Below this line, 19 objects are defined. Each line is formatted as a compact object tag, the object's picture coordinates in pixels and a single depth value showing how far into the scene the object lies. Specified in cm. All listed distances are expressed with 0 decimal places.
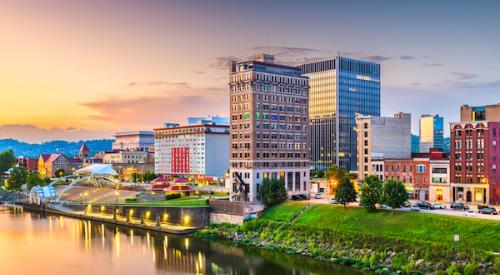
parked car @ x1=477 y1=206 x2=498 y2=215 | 8750
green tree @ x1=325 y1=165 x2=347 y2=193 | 13912
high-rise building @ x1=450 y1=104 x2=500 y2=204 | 10644
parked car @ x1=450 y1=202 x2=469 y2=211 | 9388
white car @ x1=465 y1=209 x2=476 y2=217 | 8301
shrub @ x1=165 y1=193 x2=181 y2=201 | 14512
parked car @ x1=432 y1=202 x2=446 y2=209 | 9546
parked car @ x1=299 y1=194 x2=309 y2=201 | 11930
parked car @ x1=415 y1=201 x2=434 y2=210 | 9462
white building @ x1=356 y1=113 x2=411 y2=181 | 14300
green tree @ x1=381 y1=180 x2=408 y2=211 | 8831
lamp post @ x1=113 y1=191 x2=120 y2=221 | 13412
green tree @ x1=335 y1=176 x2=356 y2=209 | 9706
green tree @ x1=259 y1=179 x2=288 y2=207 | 11288
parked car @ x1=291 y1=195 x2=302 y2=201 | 11869
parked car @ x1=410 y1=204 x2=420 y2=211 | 9231
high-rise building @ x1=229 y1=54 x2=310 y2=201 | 12188
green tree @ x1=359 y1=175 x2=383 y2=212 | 9112
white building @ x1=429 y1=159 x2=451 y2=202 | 11406
